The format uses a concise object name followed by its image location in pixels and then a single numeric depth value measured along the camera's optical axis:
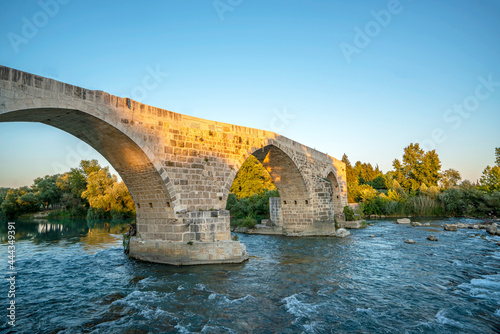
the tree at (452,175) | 39.49
